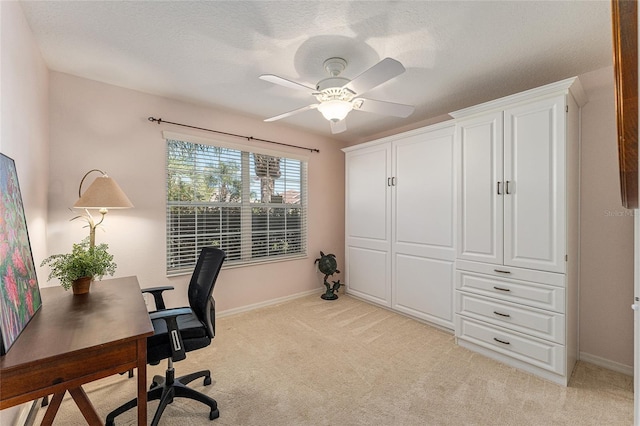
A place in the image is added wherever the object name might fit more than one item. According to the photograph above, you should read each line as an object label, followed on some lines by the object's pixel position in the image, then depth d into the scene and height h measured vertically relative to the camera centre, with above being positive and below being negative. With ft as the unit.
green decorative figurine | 13.50 -2.65
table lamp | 6.89 +0.44
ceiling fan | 5.69 +2.78
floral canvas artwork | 3.75 -0.79
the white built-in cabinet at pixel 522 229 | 7.25 -0.43
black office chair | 5.55 -2.45
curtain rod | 9.71 +3.17
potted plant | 5.78 -1.08
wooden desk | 3.42 -1.73
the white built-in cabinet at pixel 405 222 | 10.12 -0.33
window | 10.36 +0.42
